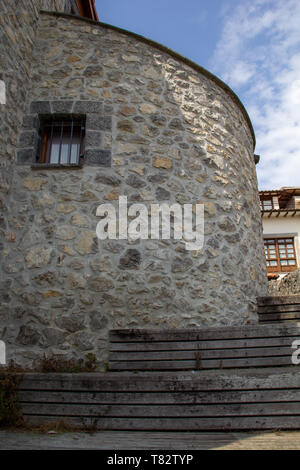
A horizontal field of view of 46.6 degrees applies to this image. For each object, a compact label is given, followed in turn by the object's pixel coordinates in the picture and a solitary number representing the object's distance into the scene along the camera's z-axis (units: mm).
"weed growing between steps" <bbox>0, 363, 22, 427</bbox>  2314
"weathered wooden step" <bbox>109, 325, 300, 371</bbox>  2764
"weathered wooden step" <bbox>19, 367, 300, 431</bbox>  2207
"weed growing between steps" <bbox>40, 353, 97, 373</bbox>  3064
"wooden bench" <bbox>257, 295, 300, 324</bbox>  3994
